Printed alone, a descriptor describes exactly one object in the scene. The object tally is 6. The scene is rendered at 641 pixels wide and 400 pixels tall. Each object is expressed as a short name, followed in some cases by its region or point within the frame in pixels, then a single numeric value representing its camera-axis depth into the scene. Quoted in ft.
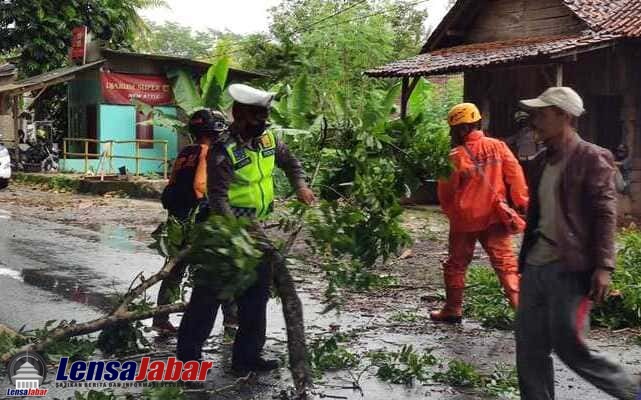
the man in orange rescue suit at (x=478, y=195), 21.40
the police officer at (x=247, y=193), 16.01
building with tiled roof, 48.52
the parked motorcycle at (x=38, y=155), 82.74
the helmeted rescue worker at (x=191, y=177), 20.13
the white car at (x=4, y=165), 68.28
